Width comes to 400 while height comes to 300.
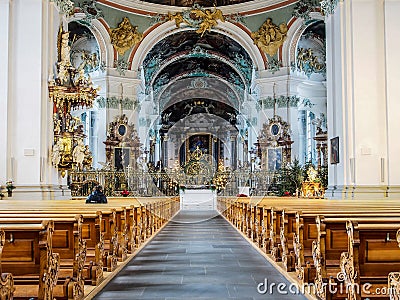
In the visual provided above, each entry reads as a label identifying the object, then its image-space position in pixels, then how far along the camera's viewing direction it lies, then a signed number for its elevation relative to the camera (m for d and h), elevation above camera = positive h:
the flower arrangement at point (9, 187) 10.86 -0.23
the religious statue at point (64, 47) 12.95 +2.86
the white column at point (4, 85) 11.27 +1.77
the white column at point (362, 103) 11.77 +1.44
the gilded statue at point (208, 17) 21.70 +5.88
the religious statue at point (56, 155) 11.95 +0.40
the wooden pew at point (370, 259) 4.06 -0.63
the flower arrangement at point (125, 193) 17.83 -0.59
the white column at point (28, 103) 11.40 +1.44
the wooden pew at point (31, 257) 3.98 -0.59
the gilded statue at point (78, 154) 12.16 +0.43
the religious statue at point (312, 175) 15.61 -0.07
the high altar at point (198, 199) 24.28 -1.10
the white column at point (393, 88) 11.66 +1.69
